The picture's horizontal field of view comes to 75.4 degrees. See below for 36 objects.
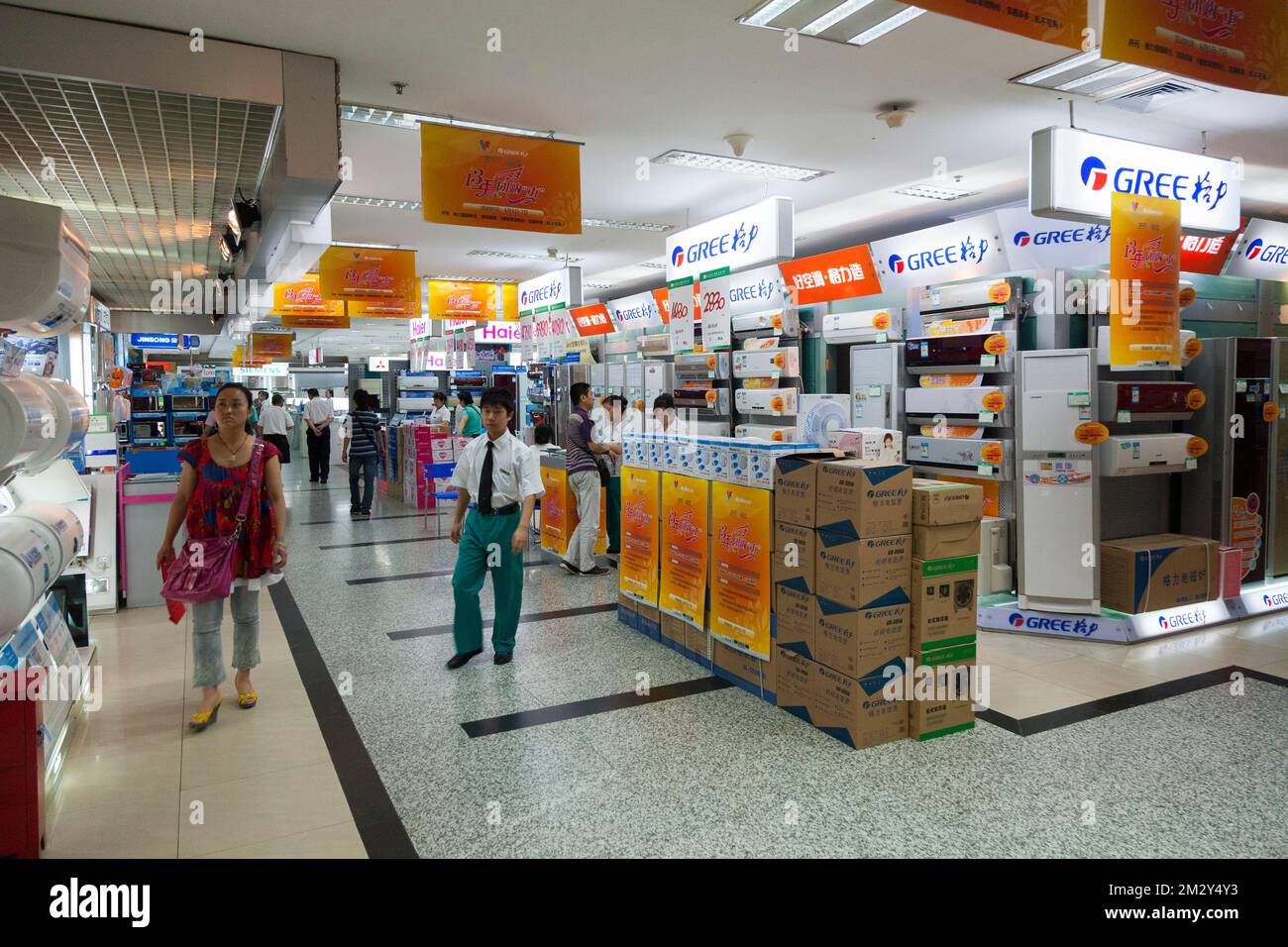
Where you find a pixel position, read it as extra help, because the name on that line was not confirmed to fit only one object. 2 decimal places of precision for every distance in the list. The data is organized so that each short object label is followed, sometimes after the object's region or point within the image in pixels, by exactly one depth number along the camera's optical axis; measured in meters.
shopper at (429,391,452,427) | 12.37
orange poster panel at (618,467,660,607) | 5.46
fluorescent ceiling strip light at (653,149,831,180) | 7.42
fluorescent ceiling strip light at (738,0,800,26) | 4.45
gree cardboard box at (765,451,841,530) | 4.11
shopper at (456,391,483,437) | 11.93
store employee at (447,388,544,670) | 4.88
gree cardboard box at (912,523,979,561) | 3.92
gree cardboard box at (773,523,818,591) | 4.11
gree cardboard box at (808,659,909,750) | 3.82
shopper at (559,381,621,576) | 7.52
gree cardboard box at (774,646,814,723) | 4.15
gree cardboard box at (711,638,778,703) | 4.42
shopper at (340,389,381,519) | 11.14
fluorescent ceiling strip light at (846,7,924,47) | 4.55
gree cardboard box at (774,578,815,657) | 4.11
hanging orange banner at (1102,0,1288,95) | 2.95
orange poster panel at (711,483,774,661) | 4.39
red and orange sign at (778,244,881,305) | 8.13
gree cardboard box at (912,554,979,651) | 3.91
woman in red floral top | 4.14
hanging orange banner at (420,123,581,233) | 5.51
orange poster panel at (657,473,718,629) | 4.92
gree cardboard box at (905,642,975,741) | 3.94
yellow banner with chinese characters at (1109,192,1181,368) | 5.37
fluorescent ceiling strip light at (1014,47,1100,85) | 5.19
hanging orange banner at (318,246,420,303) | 9.80
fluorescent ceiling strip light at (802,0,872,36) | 4.41
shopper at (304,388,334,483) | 14.54
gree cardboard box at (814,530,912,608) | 3.80
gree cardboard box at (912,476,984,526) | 3.90
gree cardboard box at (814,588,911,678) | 3.80
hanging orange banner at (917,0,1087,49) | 2.72
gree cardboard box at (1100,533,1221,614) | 5.83
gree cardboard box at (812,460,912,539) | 3.80
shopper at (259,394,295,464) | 14.34
